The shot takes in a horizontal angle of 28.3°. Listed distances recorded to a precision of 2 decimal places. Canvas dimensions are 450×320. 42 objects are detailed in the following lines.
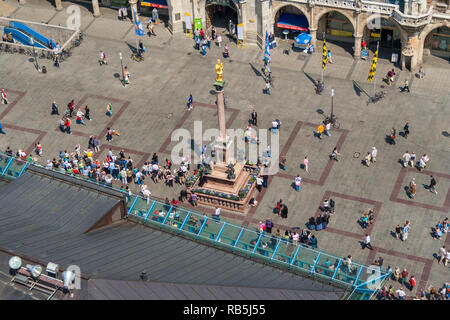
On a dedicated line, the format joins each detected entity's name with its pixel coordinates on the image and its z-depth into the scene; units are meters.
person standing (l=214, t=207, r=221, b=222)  73.04
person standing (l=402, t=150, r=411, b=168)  77.31
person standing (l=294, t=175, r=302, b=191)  75.56
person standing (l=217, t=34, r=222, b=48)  95.31
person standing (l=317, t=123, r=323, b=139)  81.25
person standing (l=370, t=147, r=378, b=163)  77.94
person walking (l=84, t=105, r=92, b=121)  85.94
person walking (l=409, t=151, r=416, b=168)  77.72
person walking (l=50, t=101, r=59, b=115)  86.69
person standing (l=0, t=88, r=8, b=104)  89.00
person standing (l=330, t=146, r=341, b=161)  78.94
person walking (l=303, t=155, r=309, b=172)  77.69
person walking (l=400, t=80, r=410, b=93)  86.62
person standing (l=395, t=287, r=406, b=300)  64.38
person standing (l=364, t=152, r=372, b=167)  78.00
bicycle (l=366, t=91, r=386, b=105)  85.94
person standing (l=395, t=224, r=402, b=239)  70.56
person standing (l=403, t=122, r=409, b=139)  80.68
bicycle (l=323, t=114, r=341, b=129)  83.29
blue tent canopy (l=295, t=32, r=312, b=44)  92.00
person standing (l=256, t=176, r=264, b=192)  75.88
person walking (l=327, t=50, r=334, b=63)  91.62
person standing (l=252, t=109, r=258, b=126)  83.41
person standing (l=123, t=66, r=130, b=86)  90.81
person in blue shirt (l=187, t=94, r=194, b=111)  86.62
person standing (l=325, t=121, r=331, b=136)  81.75
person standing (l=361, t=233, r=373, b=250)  69.69
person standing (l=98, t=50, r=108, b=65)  94.06
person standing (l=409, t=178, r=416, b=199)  74.38
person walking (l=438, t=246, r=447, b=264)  68.17
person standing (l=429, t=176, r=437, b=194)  74.69
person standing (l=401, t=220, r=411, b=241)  70.00
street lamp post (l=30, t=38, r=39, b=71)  94.96
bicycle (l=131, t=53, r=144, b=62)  94.44
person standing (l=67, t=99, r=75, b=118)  86.31
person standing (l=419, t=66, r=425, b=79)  88.00
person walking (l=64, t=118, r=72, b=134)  84.12
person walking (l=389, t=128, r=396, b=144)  79.84
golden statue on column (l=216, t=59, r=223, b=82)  67.96
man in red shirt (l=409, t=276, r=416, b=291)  66.19
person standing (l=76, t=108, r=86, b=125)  85.44
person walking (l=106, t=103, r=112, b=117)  86.19
